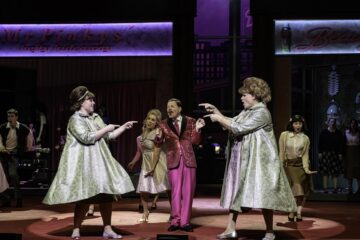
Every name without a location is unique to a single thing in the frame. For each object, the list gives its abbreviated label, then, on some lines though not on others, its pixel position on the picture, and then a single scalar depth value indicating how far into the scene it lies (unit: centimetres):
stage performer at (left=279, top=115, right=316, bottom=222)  880
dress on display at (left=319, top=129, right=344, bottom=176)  1297
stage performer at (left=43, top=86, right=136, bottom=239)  657
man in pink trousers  762
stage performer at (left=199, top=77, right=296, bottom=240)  655
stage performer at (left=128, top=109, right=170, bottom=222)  888
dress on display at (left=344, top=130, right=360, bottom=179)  1278
